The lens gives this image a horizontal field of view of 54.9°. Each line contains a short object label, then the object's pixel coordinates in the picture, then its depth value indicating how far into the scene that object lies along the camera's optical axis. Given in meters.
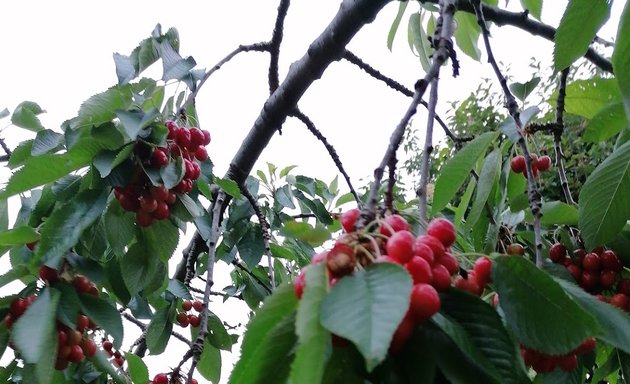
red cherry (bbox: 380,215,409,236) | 0.49
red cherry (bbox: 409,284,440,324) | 0.42
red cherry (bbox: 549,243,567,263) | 0.84
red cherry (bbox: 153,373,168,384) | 1.47
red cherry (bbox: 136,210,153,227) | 1.18
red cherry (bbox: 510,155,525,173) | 0.97
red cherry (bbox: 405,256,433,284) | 0.44
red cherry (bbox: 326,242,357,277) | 0.43
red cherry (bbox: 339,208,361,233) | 0.54
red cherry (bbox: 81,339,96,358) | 1.17
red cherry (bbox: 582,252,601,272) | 0.79
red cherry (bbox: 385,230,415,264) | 0.45
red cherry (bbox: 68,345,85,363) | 1.12
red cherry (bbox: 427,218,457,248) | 0.52
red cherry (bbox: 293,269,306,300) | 0.44
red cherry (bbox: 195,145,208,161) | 1.32
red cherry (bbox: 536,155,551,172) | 1.07
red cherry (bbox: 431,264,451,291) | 0.47
